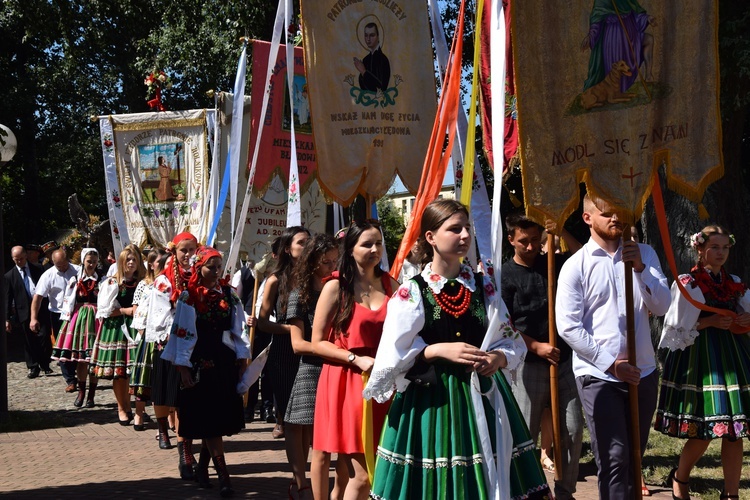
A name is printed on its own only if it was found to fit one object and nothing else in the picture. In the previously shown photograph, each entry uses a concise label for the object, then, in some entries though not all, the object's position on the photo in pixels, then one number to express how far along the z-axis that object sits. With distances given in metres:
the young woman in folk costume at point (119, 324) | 11.31
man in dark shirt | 6.38
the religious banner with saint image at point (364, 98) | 7.18
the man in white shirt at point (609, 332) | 5.08
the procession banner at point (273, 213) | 10.02
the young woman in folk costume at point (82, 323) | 12.71
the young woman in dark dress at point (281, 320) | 7.10
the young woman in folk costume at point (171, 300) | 7.80
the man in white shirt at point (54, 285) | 15.29
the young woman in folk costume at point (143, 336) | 9.72
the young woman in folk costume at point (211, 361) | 7.22
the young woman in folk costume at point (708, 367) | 6.37
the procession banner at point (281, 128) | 9.34
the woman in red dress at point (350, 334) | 5.39
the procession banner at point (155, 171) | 11.34
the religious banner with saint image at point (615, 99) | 5.18
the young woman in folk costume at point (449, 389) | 4.26
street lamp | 11.52
